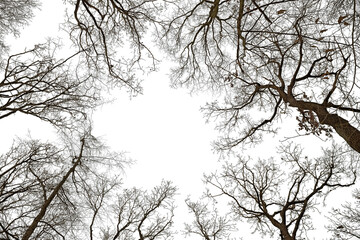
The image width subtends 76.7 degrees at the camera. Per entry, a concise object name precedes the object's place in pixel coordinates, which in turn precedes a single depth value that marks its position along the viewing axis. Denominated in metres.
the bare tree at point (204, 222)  10.92
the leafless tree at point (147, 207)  9.91
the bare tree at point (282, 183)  7.32
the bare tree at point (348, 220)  8.62
